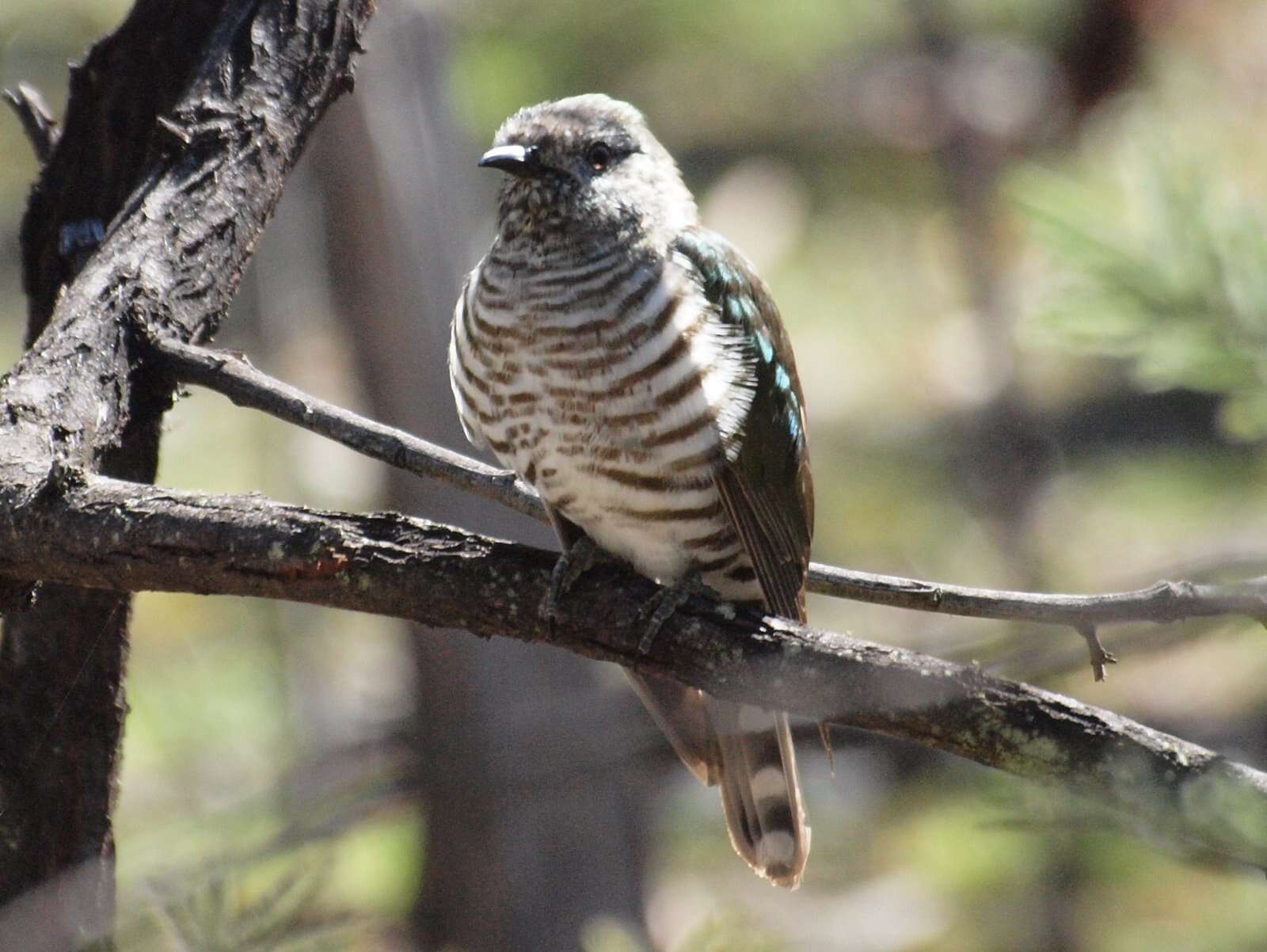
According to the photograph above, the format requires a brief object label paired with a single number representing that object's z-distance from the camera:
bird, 5.95
